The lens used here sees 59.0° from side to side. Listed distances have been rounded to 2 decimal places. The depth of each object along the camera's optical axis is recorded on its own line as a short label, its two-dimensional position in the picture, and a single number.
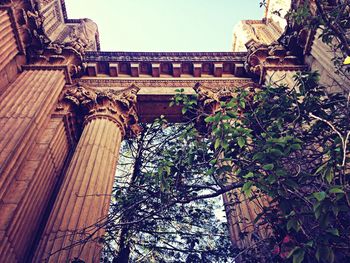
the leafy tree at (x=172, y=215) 5.31
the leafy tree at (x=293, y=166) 3.38
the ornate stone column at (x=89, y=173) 6.73
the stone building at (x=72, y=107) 7.32
